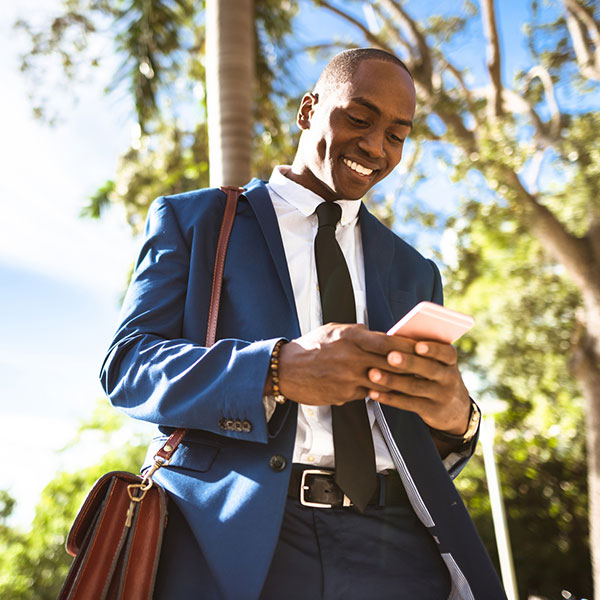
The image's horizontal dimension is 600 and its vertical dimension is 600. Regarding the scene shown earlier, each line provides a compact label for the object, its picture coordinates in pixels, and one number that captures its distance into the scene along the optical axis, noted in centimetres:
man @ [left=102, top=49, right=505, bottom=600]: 153
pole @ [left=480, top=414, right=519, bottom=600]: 1020
